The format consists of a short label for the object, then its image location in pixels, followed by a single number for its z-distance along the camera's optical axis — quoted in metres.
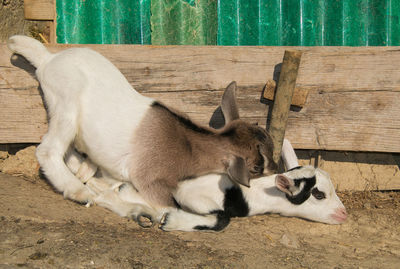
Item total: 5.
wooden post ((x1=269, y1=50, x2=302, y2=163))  3.98
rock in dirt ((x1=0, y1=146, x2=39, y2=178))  4.39
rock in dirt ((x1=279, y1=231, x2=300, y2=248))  3.32
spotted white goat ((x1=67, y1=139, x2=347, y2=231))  3.54
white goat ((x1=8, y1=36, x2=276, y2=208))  3.66
